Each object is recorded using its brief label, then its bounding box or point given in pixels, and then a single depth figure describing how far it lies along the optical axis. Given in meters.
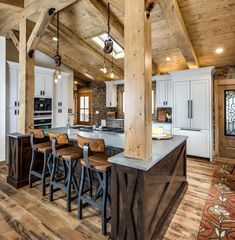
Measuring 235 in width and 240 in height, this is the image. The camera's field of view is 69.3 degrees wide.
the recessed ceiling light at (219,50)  4.19
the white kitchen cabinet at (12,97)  4.32
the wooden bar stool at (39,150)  2.79
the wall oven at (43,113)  4.96
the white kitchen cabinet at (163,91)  5.68
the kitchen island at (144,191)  1.58
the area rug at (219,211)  1.98
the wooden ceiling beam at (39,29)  3.13
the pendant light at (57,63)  3.74
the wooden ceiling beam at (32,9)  3.01
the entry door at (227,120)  4.91
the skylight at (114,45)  4.87
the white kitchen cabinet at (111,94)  7.07
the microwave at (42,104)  4.93
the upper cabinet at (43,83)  4.97
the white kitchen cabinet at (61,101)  5.59
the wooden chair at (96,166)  1.97
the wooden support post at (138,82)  1.66
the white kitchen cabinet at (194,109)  4.65
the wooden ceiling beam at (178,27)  2.70
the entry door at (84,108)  8.32
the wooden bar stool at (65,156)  2.37
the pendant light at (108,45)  3.09
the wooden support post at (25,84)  3.31
